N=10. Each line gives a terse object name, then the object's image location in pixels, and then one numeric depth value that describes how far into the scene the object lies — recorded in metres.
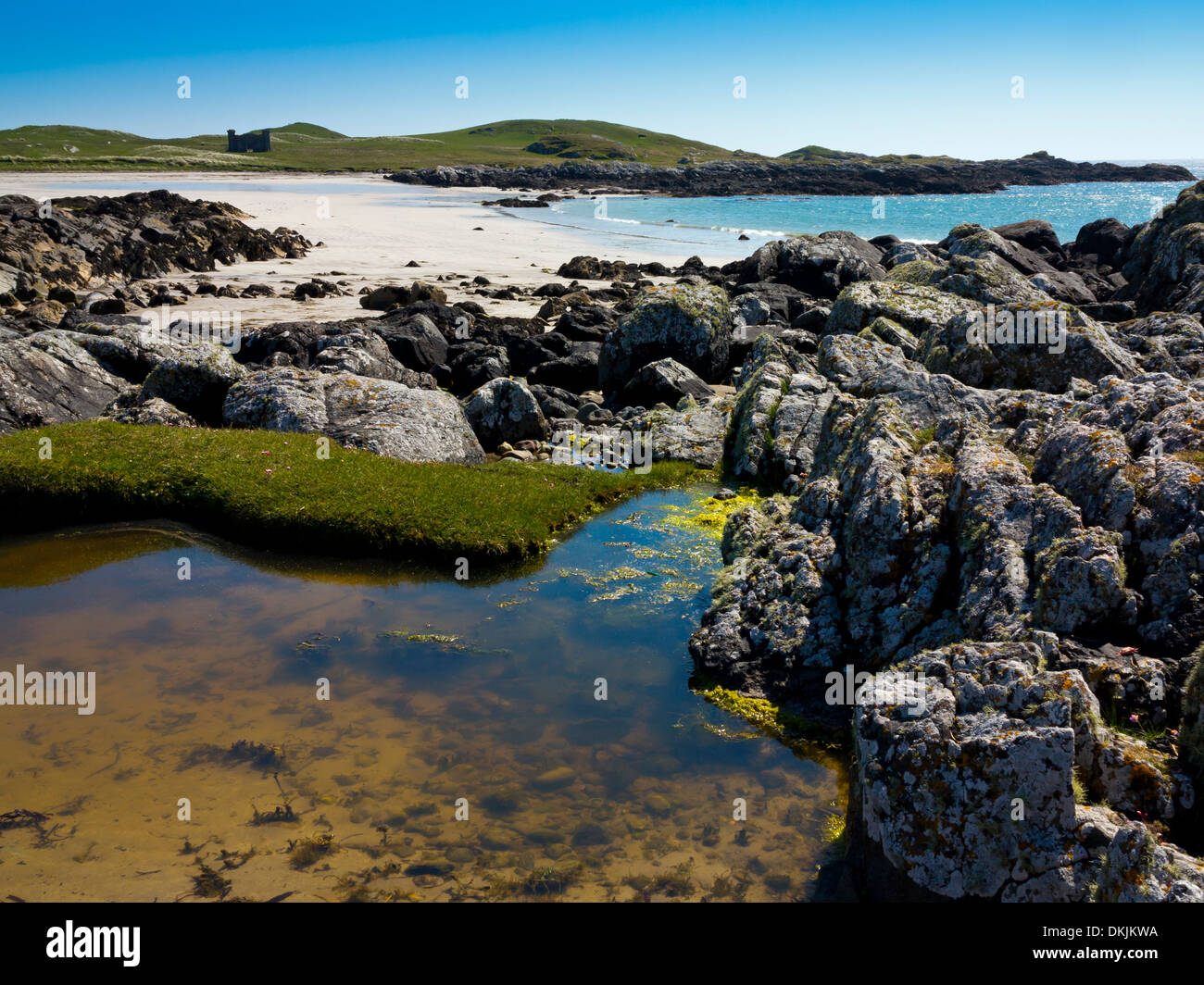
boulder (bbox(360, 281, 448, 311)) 45.81
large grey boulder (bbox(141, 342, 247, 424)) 27.20
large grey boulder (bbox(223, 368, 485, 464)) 24.83
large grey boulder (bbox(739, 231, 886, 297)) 50.59
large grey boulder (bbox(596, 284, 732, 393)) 33.22
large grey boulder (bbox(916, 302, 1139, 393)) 21.70
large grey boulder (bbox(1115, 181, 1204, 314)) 34.47
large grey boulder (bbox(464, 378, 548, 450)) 27.62
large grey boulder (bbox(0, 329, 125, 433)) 25.62
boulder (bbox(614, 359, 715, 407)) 30.84
